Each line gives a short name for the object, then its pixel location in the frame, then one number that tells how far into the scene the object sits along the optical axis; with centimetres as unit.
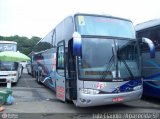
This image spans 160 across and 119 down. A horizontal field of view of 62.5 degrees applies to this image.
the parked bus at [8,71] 854
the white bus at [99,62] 421
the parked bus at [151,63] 533
